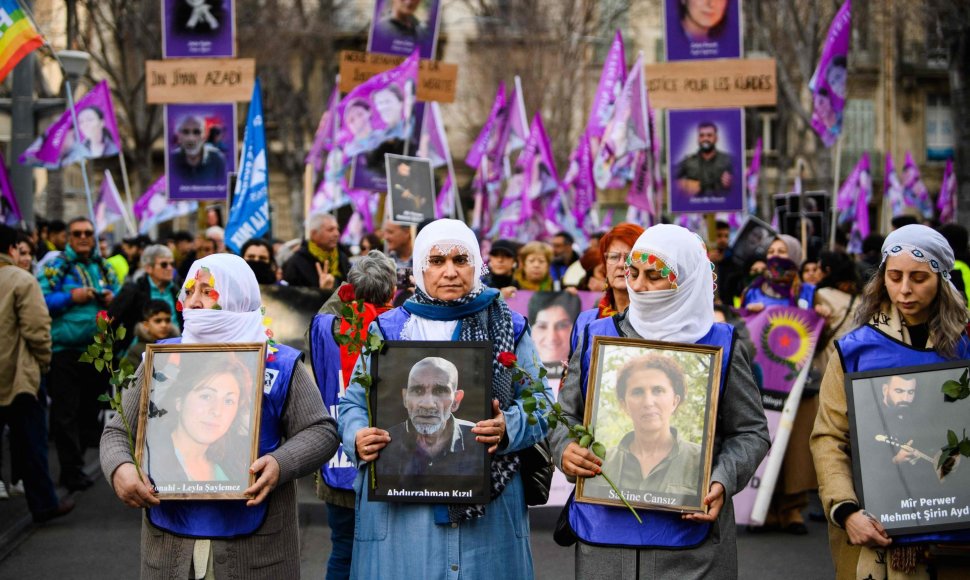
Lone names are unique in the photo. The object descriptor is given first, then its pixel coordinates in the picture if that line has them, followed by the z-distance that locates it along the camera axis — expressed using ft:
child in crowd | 30.63
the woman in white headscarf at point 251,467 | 13.38
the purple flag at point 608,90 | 52.85
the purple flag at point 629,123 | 46.98
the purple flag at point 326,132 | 60.58
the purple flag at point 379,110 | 47.42
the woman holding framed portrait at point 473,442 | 13.16
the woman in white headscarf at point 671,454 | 12.62
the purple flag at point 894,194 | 90.12
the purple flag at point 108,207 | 64.49
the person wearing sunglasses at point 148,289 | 33.30
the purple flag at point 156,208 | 69.41
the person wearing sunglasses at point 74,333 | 32.04
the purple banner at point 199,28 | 46.50
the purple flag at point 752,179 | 93.61
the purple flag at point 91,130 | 51.78
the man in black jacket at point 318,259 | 32.35
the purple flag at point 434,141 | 56.54
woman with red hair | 19.62
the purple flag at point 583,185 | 55.36
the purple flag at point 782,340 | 28.12
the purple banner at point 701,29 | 43.86
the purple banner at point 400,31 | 50.34
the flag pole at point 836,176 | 50.30
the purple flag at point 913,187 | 92.27
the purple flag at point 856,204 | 77.30
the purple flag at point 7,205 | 40.50
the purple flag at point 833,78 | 48.47
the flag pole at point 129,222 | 62.44
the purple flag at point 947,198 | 90.48
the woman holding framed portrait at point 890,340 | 13.35
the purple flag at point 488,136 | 61.87
